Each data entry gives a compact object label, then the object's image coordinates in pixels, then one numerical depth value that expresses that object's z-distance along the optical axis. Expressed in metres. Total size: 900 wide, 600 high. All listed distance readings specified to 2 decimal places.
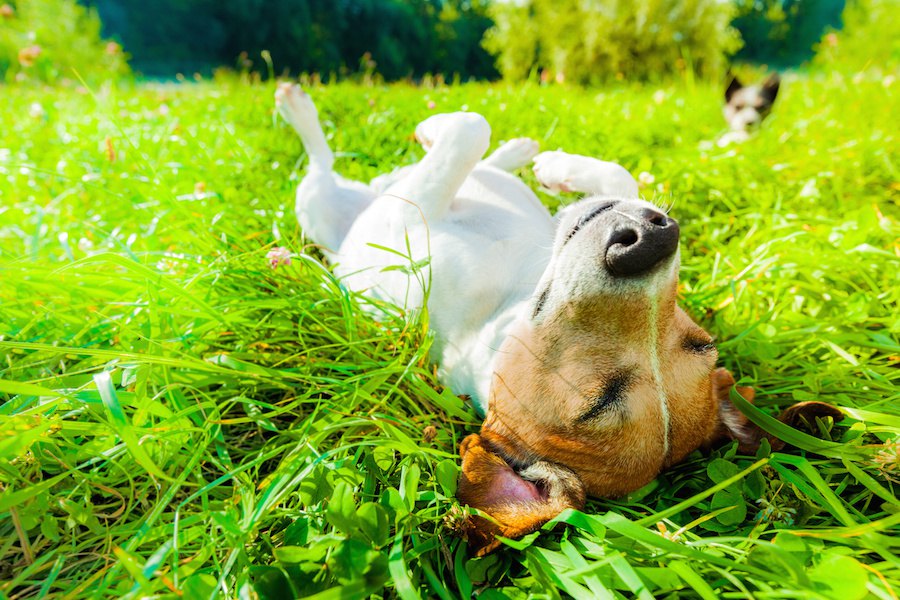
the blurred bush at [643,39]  11.67
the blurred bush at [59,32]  12.60
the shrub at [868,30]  12.12
